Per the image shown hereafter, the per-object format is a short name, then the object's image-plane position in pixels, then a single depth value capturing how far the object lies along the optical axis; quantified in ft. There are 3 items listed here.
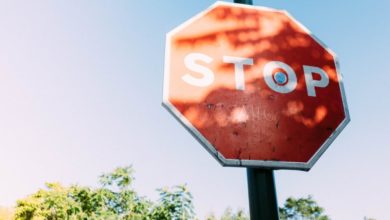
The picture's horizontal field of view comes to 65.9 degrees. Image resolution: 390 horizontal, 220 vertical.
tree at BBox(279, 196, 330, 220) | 137.90
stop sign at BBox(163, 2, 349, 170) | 3.49
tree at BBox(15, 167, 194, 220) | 28.78
